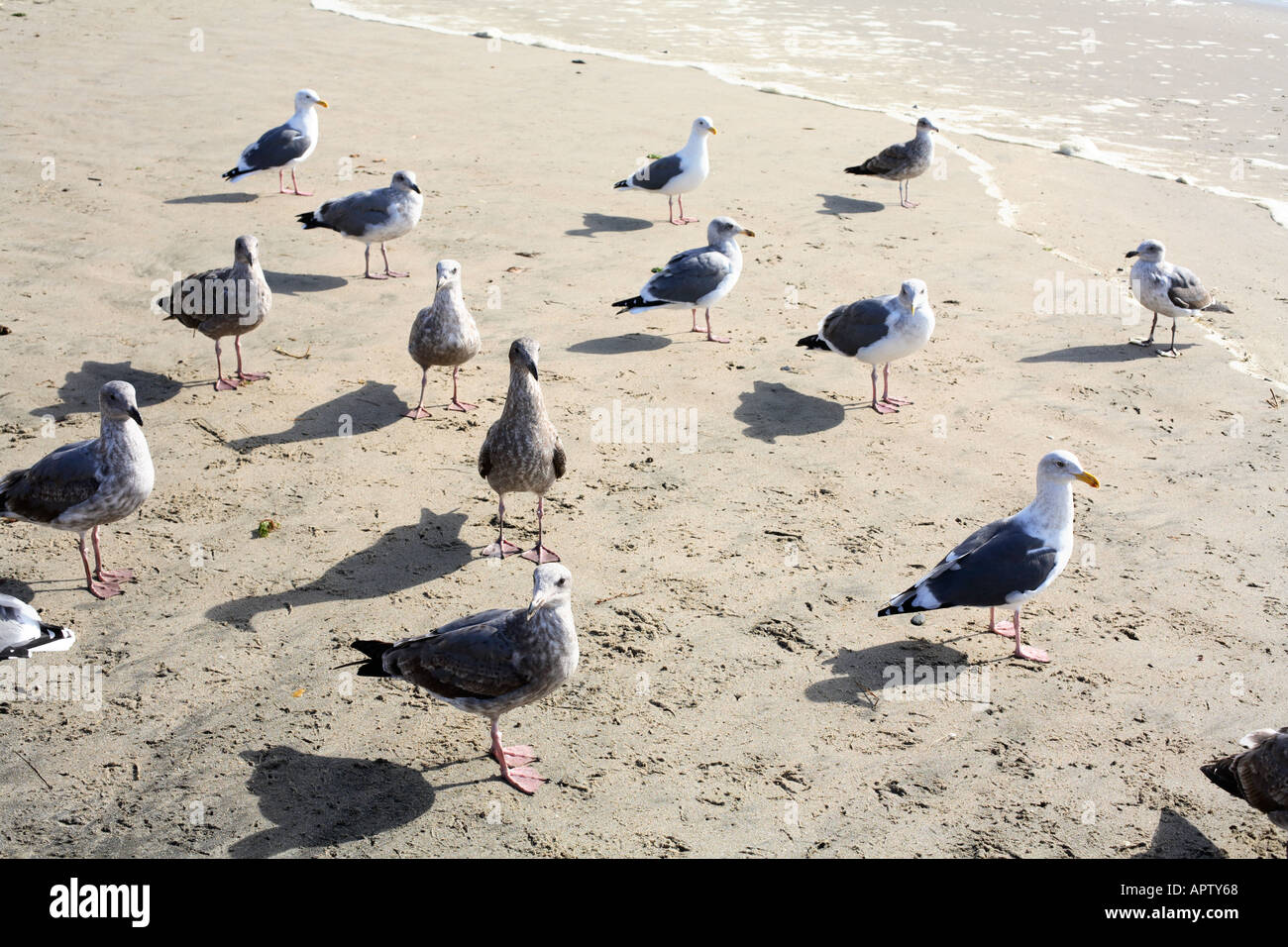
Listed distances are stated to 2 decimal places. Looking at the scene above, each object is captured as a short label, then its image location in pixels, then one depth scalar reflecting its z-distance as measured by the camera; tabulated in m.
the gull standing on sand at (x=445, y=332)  9.71
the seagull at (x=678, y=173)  14.74
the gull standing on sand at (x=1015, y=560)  6.95
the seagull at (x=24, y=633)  6.32
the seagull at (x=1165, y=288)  11.65
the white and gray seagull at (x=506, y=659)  5.91
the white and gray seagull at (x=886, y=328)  10.22
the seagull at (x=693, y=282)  11.55
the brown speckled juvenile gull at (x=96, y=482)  7.31
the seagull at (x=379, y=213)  12.72
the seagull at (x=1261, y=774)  5.50
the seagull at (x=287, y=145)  14.59
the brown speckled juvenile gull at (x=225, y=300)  10.18
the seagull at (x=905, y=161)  15.79
